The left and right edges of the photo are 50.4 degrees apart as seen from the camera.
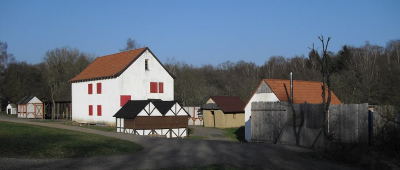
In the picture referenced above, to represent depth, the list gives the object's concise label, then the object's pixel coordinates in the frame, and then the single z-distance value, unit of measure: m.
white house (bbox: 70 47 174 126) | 39.88
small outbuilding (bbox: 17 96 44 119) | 52.88
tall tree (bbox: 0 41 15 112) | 71.31
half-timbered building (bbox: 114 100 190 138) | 31.62
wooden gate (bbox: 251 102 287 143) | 20.03
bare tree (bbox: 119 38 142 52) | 74.40
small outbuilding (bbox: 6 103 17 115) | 69.19
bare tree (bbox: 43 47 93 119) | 66.12
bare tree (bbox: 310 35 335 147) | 16.20
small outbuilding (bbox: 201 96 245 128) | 45.12
